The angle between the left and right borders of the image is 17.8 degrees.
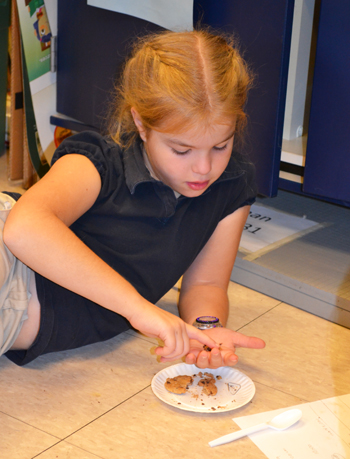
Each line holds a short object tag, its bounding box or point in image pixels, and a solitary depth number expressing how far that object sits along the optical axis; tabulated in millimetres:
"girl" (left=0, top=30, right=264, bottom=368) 1579
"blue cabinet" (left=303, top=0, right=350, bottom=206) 1872
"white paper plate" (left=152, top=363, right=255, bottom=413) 1608
